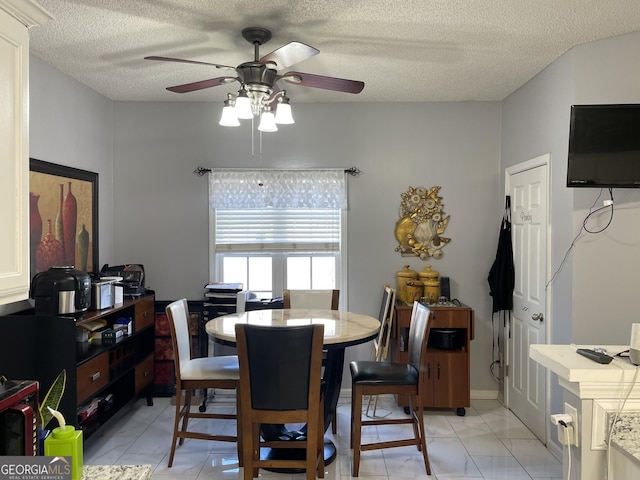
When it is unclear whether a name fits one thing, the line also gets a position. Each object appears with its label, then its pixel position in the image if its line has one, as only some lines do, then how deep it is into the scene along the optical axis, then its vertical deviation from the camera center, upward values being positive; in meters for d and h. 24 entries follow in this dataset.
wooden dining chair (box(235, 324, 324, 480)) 2.41 -0.78
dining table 2.73 -0.59
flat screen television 2.60 +0.51
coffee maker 2.83 -0.37
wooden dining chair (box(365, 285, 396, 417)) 3.60 -0.73
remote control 1.48 -0.39
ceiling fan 2.29 +0.80
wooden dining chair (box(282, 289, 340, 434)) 3.89 -0.54
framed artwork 3.13 +0.11
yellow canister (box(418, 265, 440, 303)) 4.01 -0.44
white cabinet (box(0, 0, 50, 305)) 1.31 +0.26
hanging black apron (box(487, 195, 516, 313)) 3.91 -0.30
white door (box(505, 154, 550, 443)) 3.34 -0.43
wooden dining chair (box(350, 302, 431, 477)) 2.84 -0.94
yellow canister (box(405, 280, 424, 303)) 4.02 -0.48
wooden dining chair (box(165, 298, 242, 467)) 2.96 -0.91
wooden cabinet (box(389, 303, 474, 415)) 3.80 -1.03
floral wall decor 4.23 +0.10
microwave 1.18 -0.49
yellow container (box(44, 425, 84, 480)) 1.08 -0.49
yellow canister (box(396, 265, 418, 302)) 4.08 -0.39
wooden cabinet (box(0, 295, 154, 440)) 2.65 -0.79
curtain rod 4.22 +0.57
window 4.21 +0.04
